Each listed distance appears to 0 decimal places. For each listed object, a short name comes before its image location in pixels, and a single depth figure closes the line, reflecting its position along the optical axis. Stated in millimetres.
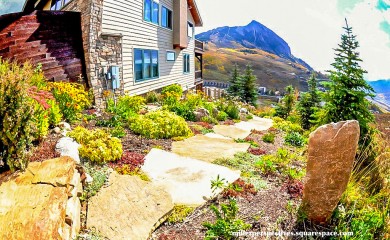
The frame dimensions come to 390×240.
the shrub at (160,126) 6469
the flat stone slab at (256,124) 9907
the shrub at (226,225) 2777
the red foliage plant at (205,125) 8578
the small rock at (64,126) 5409
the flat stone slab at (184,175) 3709
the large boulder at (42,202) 2240
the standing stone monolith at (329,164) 2889
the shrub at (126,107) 7480
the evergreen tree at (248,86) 23188
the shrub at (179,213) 3172
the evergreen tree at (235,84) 23781
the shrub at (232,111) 11531
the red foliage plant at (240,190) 3662
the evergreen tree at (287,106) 16766
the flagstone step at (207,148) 5492
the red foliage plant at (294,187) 3723
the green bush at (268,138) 7561
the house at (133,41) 9156
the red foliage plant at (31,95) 3466
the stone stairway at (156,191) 2949
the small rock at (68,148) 4020
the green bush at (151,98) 12133
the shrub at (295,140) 7739
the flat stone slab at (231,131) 7992
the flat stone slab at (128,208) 2867
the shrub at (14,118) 2916
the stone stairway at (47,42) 7742
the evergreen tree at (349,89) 6629
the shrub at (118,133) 5918
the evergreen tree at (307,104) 14620
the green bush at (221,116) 10531
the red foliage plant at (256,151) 5969
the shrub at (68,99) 6230
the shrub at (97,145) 4262
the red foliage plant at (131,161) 4410
